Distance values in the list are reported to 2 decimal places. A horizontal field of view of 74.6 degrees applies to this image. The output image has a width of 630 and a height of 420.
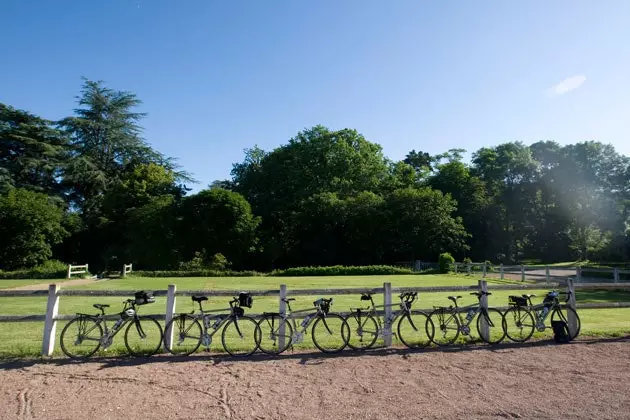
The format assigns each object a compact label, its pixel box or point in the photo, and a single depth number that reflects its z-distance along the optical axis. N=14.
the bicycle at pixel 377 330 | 7.15
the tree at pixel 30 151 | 43.84
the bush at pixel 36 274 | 31.98
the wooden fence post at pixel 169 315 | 6.72
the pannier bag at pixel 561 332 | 7.52
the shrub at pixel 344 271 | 37.16
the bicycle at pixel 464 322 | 7.40
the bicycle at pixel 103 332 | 6.57
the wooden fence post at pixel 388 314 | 7.27
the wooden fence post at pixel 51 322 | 6.52
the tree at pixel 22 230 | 37.59
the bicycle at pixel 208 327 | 6.72
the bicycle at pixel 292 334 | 6.89
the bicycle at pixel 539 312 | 7.66
